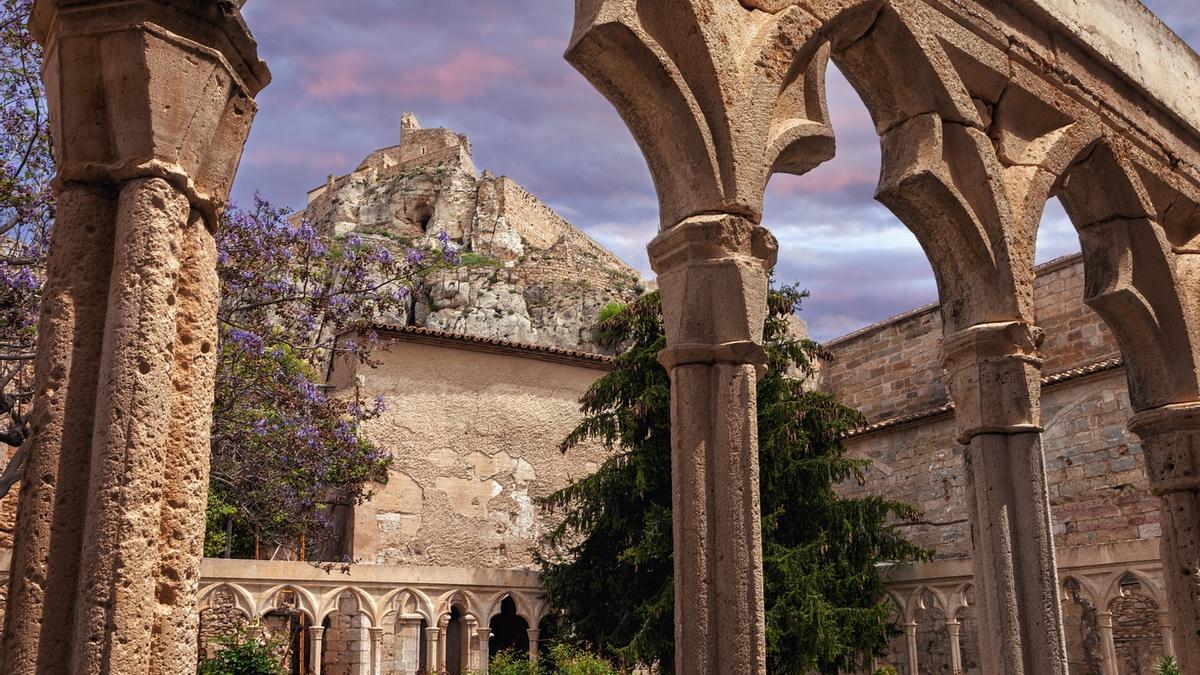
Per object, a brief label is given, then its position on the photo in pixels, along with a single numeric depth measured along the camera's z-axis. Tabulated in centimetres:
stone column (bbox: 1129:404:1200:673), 657
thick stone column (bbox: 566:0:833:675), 387
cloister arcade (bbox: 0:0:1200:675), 253
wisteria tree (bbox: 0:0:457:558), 671
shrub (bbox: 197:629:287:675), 970
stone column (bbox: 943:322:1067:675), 512
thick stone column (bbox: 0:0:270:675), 244
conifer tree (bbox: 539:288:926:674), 1095
